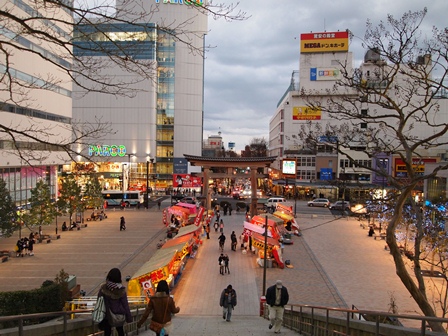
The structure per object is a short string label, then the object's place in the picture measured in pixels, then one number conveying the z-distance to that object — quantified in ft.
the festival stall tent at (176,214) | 106.73
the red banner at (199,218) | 87.34
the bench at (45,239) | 90.38
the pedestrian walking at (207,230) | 97.99
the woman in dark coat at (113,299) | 17.76
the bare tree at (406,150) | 28.19
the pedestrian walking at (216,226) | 108.04
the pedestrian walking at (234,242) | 83.35
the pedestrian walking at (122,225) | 105.60
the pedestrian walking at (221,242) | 81.46
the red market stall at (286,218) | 106.63
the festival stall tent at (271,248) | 70.59
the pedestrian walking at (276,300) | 30.36
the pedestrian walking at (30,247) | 76.50
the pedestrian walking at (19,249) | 75.87
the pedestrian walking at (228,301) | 40.79
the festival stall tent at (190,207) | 116.06
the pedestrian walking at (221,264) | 64.99
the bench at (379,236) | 100.49
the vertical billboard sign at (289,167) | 167.27
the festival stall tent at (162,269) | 47.37
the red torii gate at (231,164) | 131.44
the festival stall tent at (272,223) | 81.19
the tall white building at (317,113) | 197.88
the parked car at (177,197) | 181.74
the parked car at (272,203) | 157.42
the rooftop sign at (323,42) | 209.46
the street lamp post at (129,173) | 209.38
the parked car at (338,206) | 158.61
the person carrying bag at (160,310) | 19.76
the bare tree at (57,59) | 20.88
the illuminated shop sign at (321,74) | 211.57
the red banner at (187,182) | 210.59
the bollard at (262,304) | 46.29
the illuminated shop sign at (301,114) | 208.13
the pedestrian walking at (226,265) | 64.66
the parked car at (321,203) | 169.99
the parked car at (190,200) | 159.56
